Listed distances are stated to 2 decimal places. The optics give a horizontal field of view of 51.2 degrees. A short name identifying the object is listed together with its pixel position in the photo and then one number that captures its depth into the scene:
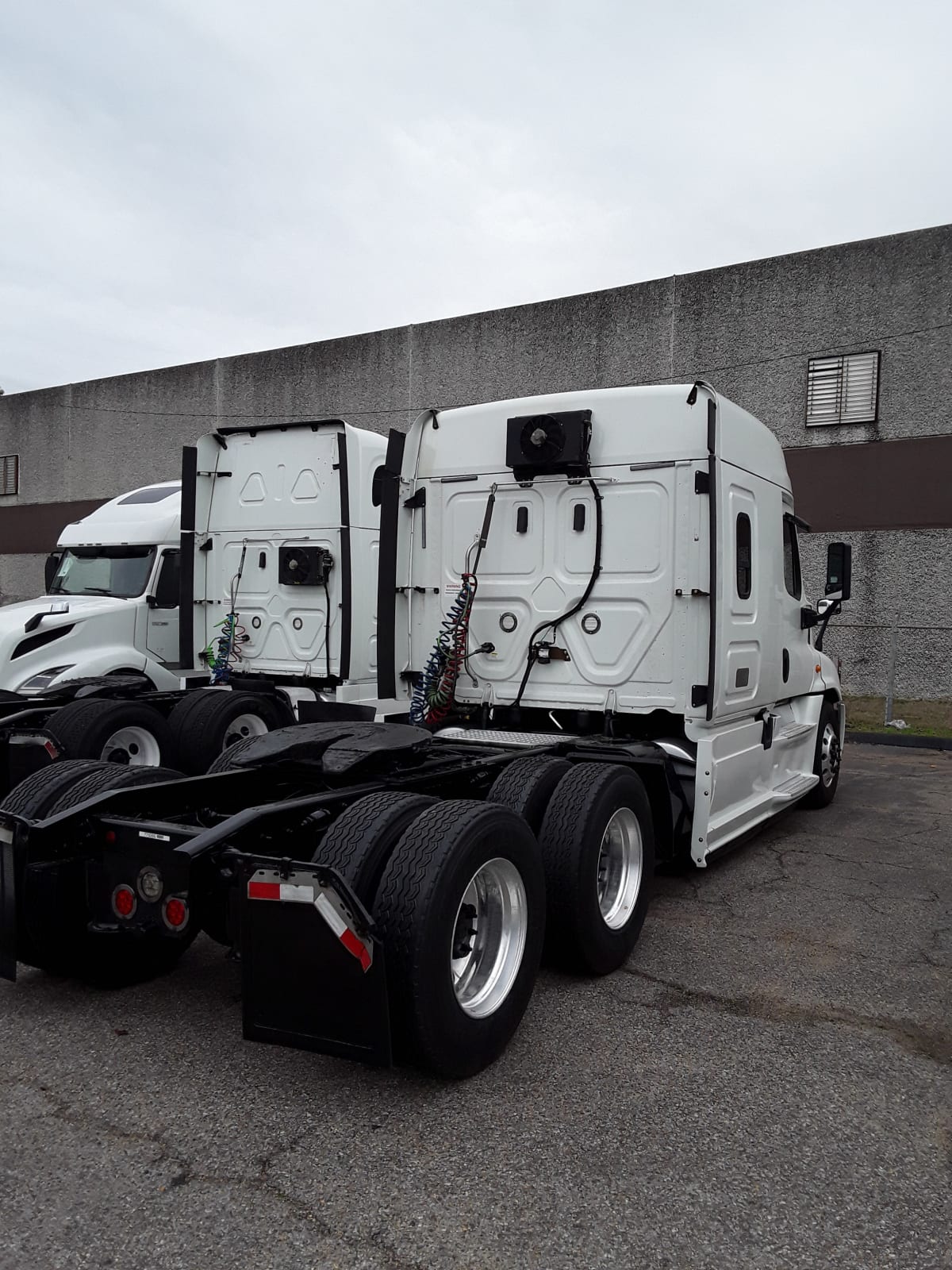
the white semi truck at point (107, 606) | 9.12
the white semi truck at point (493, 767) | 3.24
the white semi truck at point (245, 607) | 8.45
